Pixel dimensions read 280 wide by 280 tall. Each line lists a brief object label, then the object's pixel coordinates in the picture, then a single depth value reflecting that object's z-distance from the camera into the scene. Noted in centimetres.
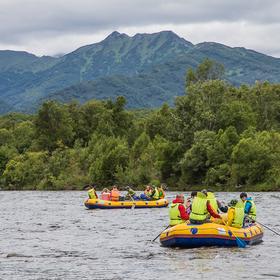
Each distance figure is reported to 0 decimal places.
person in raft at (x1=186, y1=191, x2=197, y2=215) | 3194
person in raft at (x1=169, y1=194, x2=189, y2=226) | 3122
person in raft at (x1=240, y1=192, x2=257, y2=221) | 3251
